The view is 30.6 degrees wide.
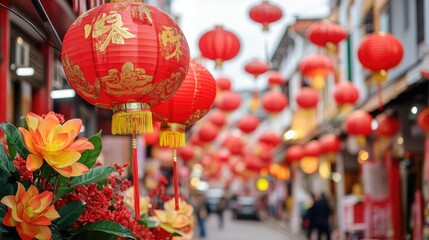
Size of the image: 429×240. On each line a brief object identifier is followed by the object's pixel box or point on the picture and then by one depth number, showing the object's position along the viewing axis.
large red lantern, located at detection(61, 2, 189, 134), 4.74
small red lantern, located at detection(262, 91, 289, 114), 17.92
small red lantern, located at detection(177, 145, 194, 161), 26.33
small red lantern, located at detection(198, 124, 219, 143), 20.34
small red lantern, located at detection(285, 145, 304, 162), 27.89
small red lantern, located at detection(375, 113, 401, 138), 17.08
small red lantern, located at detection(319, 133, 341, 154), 23.38
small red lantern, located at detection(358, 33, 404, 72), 11.55
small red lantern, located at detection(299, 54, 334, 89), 15.73
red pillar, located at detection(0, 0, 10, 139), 9.52
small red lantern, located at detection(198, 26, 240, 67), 11.12
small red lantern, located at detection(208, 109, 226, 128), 20.98
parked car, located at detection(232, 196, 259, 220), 49.84
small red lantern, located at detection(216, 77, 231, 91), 17.47
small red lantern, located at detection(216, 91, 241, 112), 18.12
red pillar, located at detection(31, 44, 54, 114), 12.46
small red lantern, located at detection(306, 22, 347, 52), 13.40
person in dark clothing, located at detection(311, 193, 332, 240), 20.92
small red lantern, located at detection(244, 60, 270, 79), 15.17
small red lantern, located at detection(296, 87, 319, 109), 18.75
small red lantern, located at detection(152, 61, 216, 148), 6.12
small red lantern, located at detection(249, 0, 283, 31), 12.16
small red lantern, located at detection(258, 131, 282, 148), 26.22
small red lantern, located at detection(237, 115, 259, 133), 22.50
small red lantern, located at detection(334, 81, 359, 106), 16.73
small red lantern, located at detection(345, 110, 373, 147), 16.64
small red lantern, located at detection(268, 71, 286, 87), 18.92
